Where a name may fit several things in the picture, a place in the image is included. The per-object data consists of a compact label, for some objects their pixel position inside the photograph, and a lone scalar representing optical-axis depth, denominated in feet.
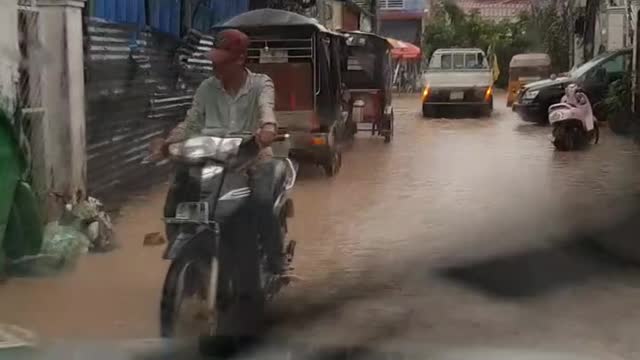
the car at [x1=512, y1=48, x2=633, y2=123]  58.13
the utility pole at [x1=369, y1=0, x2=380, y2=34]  88.17
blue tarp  30.35
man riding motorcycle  16.02
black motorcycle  14.66
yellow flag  78.64
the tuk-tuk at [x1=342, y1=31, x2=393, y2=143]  51.96
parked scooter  47.29
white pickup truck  71.72
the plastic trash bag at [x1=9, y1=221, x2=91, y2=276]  20.24
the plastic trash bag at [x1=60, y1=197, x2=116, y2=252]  22.40
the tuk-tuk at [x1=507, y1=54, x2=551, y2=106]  79.92
